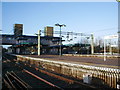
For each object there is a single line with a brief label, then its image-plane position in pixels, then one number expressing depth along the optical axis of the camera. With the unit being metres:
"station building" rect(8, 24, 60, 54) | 76.14
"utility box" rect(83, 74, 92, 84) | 11.04
